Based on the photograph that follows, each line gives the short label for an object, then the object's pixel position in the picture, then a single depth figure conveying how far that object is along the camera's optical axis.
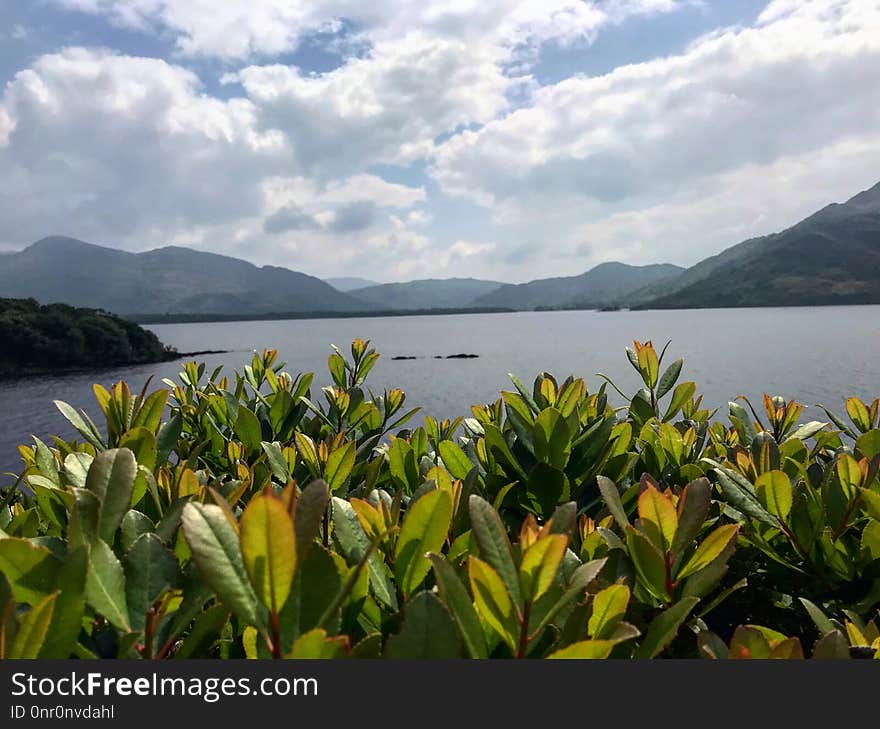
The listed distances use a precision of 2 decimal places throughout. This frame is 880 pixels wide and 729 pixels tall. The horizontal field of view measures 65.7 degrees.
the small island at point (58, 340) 73.45
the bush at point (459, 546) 0.40
